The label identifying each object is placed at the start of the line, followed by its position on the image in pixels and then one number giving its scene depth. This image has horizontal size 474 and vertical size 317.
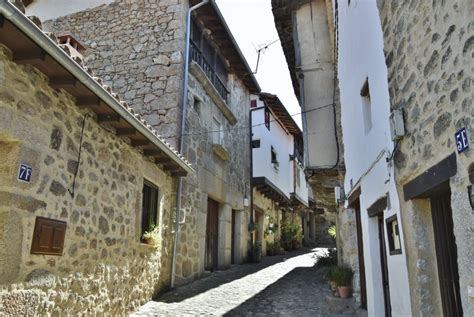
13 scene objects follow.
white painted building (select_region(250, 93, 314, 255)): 14.34
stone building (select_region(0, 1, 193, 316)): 3.18
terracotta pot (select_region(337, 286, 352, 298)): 6.49
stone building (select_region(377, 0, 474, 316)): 2.37
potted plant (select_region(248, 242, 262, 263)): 12.18
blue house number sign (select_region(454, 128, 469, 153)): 2.33
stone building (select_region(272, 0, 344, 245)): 8.34
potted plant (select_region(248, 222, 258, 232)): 12.35
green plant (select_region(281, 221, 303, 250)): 17.48
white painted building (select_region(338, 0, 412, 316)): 3.80
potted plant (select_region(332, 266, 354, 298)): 6.51
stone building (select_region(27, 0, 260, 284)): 7.93
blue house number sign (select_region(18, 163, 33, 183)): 3.31
